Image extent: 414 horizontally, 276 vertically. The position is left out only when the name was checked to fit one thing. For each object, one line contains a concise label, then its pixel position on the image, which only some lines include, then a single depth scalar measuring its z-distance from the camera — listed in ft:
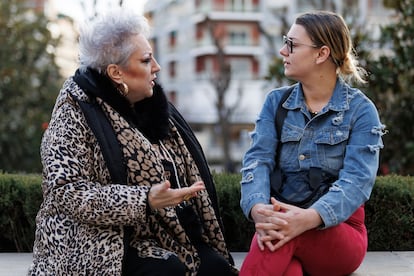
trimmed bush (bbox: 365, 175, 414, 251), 16.48
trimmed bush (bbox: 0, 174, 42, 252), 17.25
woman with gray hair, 11.51
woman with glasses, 11.64
